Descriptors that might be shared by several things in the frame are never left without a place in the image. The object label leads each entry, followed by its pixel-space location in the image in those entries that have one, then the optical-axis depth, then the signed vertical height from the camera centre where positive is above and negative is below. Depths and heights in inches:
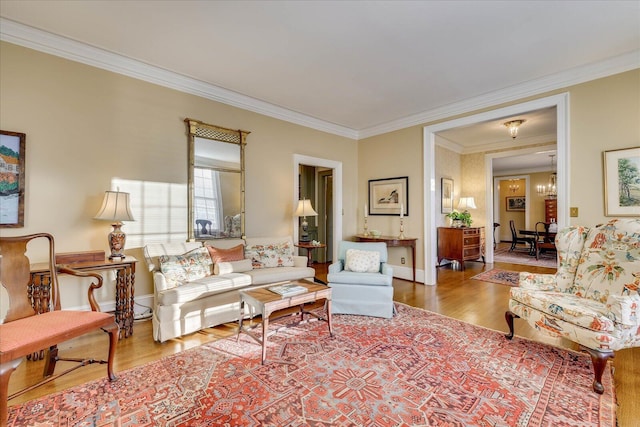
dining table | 289.4 -20.2
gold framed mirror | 144.2 +18.3
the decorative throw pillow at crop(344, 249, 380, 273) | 137.0 -22.6
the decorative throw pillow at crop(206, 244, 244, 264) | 132.5 -18.4
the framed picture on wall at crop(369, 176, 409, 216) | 200.2 +14.8
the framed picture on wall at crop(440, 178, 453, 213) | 247.1 +18.7
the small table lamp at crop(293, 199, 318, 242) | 174.4 +3.8
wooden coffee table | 89.2 -28.6
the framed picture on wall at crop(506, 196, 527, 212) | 408.5 +17.2
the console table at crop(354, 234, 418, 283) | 186.9 -17.6
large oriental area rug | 64.9 -46.1
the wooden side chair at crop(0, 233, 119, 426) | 64.4 -27.1
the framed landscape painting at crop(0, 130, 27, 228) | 100.4 +13.5
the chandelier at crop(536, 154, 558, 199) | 333.4 +34.2
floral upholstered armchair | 77.2 -26.6
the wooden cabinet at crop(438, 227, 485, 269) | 227.3 -23.3
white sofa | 104.7 -28.9
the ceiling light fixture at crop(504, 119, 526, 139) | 192.7 +63.0
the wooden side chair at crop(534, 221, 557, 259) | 272.4 -26.7
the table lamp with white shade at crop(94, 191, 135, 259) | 108.3 +0.7
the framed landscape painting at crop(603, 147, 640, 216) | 115.3 +14.1
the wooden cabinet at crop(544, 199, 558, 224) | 370.9 +7.2
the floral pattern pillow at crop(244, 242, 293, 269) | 144.9 -20.7
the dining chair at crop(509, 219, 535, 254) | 305.9 -27.9
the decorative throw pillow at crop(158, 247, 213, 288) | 113.2 -21.2
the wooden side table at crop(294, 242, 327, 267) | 164.2 -18.1
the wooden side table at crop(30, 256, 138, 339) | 101.1 -25.2
